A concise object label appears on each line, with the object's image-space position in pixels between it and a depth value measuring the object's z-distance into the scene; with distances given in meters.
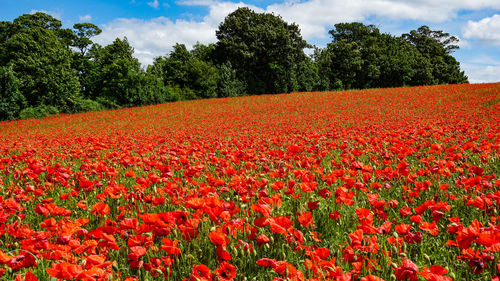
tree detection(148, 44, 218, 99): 40.03
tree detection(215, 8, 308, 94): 43.88
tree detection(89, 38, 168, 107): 33.72
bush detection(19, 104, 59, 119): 26.59
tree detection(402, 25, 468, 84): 56.27
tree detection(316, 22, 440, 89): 50.03
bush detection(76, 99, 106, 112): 31.20
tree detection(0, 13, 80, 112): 29.97
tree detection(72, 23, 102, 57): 43.00
